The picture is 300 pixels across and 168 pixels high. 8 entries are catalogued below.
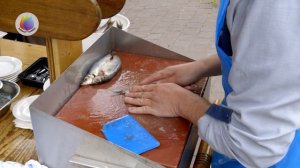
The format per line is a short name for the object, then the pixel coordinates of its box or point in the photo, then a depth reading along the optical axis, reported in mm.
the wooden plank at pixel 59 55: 954
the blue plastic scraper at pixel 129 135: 841
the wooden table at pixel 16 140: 947
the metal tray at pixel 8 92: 1097
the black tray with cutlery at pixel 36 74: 1220
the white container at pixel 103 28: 1261
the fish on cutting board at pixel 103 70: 1060
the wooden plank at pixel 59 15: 749
